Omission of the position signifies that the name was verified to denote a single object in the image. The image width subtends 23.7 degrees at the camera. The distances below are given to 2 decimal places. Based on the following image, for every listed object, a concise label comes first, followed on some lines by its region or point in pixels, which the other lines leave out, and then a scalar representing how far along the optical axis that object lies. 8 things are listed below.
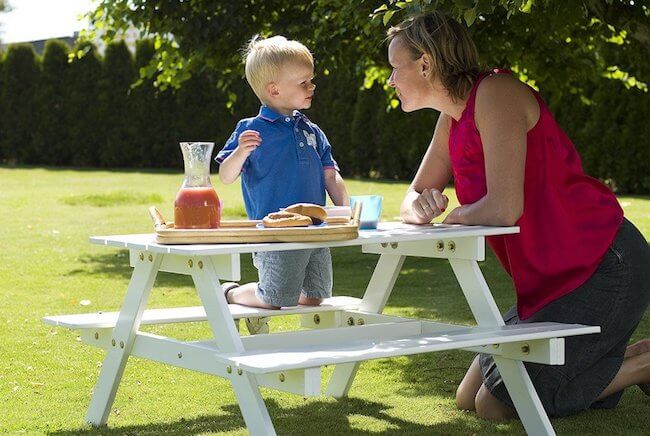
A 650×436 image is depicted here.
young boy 5.67
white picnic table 4.42
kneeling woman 5.16
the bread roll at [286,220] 4.69
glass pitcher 4.77
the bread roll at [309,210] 4.89
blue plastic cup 5.26
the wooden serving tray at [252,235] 4.61
